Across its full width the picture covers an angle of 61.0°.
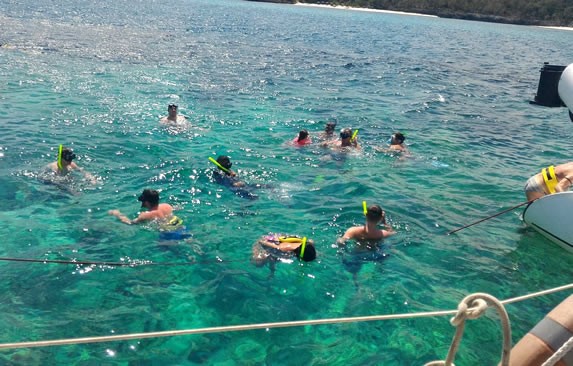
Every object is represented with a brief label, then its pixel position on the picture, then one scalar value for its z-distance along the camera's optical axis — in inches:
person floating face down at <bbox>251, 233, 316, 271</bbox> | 291.7
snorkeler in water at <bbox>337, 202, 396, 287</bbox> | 303.4
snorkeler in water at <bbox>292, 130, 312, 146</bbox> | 497.8
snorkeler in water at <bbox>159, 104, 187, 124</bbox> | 539.1
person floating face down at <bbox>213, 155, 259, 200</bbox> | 385.1
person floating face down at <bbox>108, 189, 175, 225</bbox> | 314.0
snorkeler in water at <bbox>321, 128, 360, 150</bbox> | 492.7
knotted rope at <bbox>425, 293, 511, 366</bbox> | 106.0
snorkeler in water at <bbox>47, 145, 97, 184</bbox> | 377.4
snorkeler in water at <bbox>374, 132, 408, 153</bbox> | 503.2
